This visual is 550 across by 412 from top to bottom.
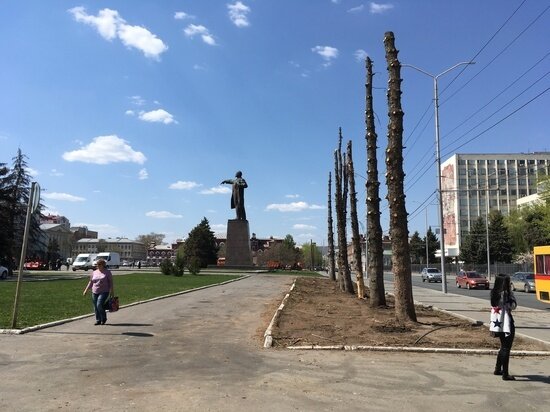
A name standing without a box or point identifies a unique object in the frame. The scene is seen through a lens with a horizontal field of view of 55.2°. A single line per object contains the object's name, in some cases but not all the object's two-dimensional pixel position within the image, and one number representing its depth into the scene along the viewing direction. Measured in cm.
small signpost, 1174
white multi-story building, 14388
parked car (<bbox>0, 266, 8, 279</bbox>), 4175
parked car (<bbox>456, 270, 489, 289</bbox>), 4275
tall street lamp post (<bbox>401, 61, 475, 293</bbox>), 3424
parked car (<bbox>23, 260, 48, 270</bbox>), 6969
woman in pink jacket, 1299
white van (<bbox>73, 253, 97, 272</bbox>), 6888
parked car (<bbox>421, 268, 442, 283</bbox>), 5756
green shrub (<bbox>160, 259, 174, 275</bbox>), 4461
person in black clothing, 784
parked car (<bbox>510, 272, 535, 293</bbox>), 3784
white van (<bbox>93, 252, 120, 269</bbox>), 7336
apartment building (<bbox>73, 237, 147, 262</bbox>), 19386
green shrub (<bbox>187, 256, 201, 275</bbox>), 4557
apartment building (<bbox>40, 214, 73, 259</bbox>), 16041
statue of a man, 5848
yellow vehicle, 2189
